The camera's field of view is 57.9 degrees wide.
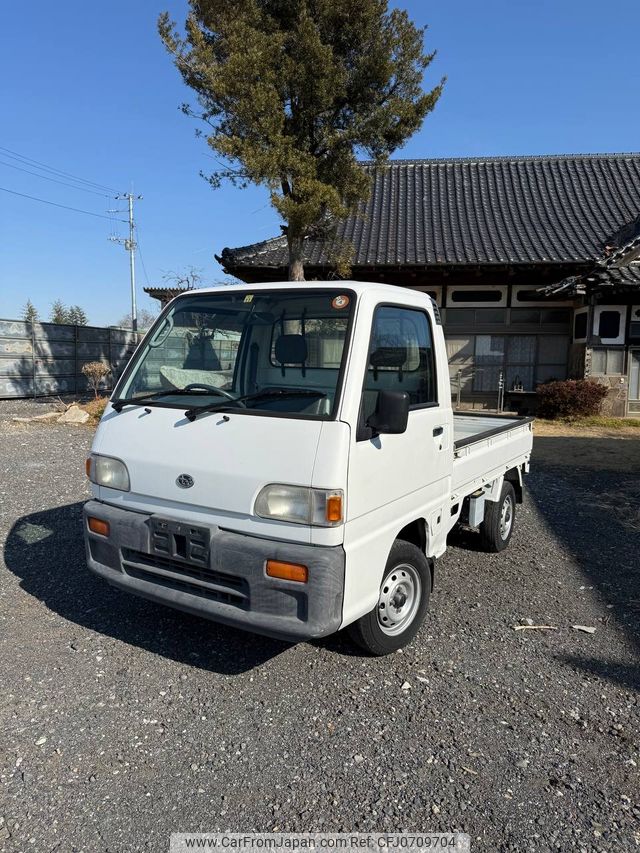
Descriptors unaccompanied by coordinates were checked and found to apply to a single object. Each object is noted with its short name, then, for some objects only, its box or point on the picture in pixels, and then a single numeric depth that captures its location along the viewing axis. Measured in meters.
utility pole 39.72
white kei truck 2.57
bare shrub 14.84
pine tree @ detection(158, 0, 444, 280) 9.88
